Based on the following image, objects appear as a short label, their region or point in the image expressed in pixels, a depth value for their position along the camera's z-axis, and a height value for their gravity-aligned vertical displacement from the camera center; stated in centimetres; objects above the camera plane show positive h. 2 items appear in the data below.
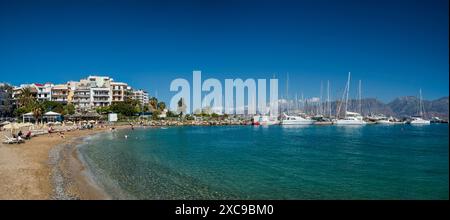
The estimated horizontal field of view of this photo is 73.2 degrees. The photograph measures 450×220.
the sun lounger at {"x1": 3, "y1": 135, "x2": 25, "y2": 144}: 2828 -234
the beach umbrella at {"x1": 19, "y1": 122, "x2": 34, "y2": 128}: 4691 -140
